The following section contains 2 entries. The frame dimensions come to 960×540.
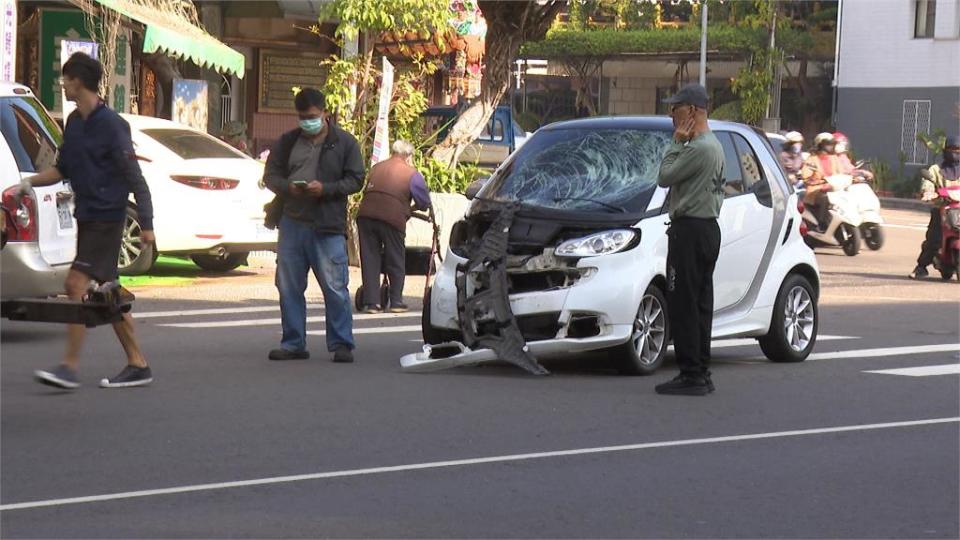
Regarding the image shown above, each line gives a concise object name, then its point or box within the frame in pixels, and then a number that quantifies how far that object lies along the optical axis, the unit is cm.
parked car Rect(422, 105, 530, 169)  3578
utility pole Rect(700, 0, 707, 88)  5518
